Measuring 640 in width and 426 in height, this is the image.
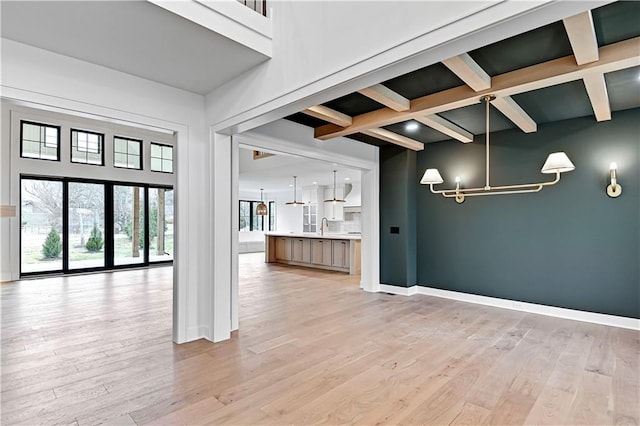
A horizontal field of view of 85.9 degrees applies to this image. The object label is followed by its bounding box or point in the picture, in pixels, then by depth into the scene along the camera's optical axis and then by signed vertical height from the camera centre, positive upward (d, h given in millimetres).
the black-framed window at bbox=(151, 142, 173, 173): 9367 +1601
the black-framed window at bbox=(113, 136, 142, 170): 8703 +1630
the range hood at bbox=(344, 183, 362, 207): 11125 +573
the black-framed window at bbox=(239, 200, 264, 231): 15023 -128
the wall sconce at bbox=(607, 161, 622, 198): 4211 +358
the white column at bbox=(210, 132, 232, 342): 3730 -250
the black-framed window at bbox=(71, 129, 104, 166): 8070 +1650
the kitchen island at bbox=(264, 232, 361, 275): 8297 -969
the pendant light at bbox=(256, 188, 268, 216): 11320 +198
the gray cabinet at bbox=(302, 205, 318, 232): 13188 -127
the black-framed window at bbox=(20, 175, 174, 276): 7574 -211
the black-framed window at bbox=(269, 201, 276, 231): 15453 +20
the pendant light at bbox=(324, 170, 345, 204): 10243 +417
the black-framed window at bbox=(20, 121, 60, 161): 7438 +1672
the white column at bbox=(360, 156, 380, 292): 6320 -363
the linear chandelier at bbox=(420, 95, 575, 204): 3746 +510
